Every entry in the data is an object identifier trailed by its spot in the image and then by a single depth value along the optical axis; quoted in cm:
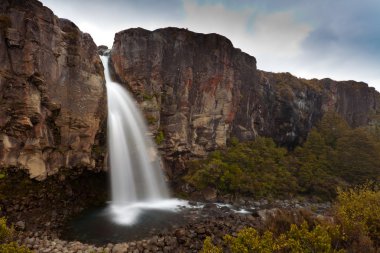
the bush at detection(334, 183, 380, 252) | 1538
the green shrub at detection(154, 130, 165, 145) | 4039
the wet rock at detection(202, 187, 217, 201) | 3833
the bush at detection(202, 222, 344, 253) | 1175
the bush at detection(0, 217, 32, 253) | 1111
